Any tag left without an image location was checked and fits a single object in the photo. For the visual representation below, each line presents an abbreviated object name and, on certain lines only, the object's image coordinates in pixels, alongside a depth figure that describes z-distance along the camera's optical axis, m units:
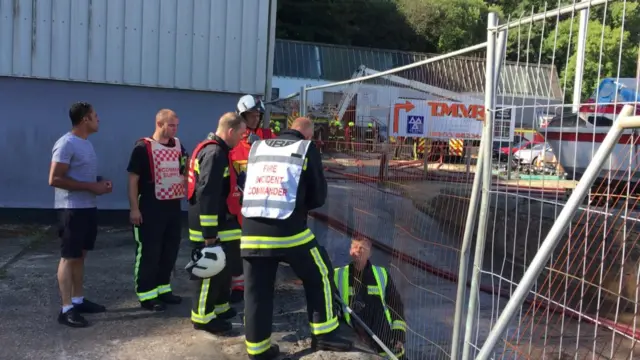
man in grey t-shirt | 4.62
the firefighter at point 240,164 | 4.91
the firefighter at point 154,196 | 4.99
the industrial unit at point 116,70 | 8.52
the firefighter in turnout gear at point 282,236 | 3.84
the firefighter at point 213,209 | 4.34
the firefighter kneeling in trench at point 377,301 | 4.41
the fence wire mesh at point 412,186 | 3.82
